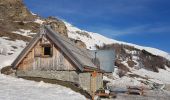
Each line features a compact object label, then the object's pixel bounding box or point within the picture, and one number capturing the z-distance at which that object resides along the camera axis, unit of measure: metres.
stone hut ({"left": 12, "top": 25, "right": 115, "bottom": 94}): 16.07
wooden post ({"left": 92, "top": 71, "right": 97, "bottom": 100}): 16.97
